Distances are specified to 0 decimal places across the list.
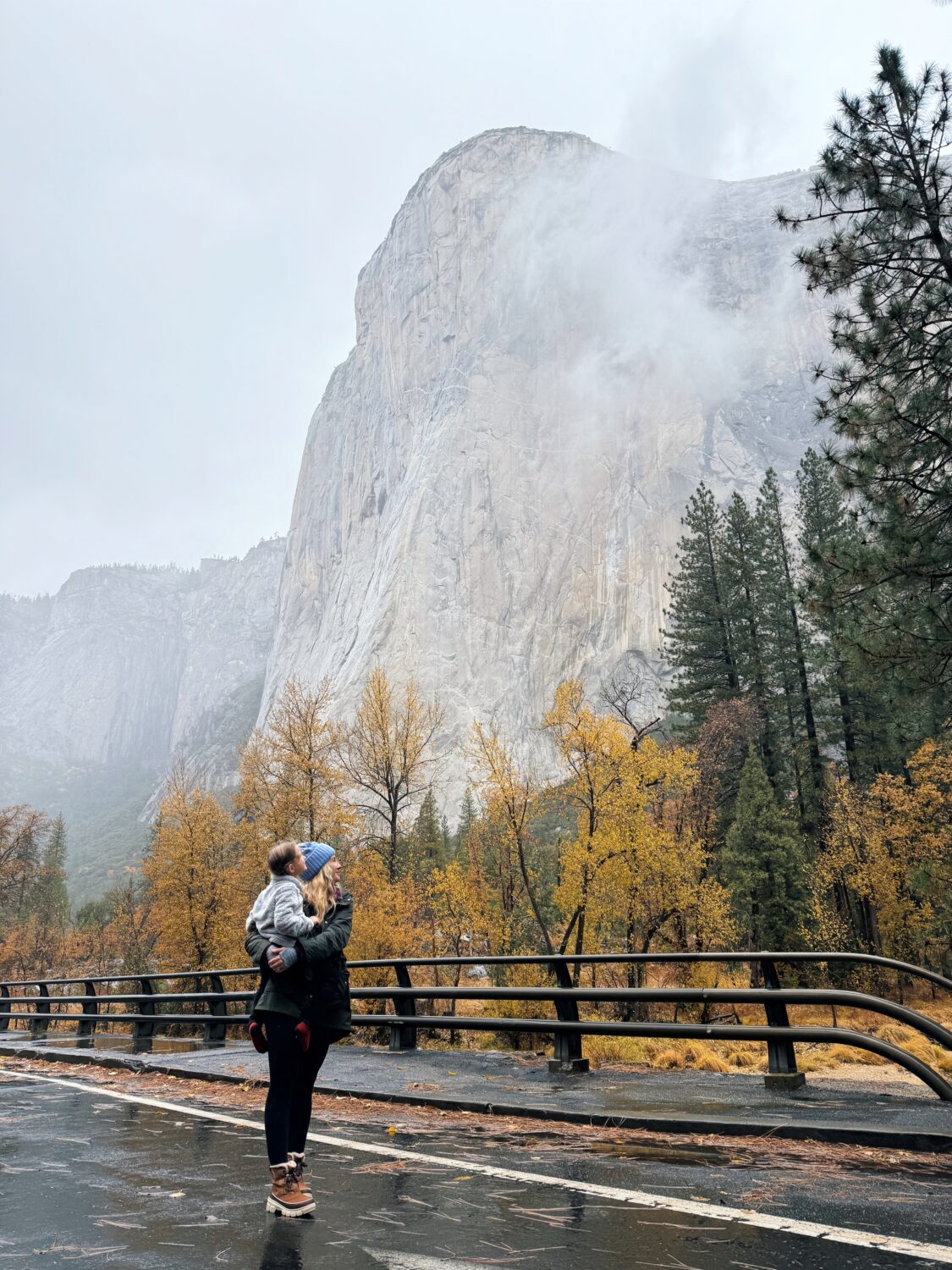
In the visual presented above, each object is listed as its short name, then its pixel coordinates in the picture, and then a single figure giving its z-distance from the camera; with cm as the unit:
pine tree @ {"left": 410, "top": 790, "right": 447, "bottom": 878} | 6085
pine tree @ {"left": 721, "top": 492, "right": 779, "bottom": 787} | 4438
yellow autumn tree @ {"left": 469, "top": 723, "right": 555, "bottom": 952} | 3553
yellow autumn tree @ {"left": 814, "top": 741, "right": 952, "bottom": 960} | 3575
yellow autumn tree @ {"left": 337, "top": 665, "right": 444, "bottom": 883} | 3825
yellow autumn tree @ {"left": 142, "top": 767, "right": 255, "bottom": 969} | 3919
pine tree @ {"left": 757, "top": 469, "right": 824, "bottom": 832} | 4428
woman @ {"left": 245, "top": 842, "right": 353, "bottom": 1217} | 469
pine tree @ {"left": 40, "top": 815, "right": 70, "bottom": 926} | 7475
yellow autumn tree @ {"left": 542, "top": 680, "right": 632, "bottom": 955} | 3278
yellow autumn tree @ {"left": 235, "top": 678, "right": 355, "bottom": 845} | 3734
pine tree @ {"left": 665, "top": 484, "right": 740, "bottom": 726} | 4666
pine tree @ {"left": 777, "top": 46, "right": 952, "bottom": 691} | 1138
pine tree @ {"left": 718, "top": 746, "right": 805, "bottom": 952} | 3747
